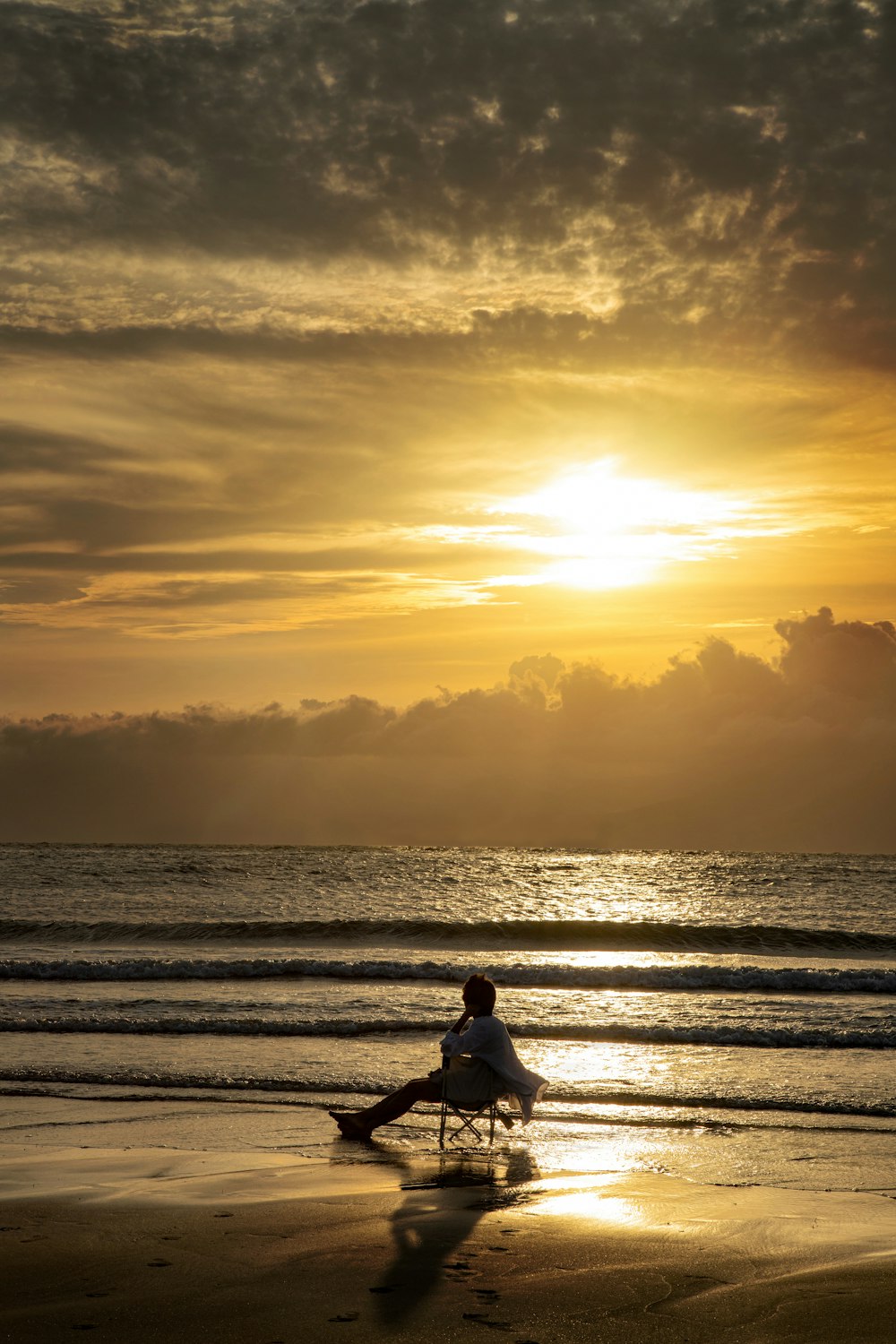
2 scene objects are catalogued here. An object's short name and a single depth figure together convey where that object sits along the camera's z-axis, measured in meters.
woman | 9.41
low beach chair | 9.51
